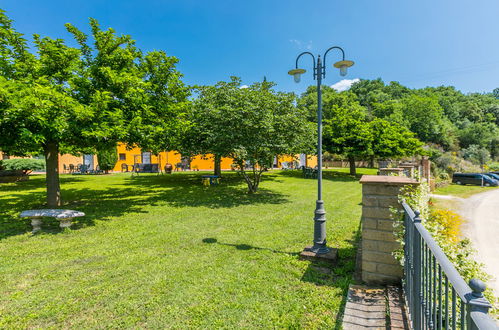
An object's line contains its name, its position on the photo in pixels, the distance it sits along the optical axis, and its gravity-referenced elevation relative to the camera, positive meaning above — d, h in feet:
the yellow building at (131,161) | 90.09 -0.56
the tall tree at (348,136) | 70.38 +6.63
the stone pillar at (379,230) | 11.25 -3.40
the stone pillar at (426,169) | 52.60 -2.33
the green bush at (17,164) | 64.03 -1.05
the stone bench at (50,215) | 20.84 -4.80
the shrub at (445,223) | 10.12 -2.86
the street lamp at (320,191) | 15.71 -2.14
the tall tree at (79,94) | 19.95 +6.98
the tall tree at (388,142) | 71.26 +4.99
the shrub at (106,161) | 80.02 -0.41
